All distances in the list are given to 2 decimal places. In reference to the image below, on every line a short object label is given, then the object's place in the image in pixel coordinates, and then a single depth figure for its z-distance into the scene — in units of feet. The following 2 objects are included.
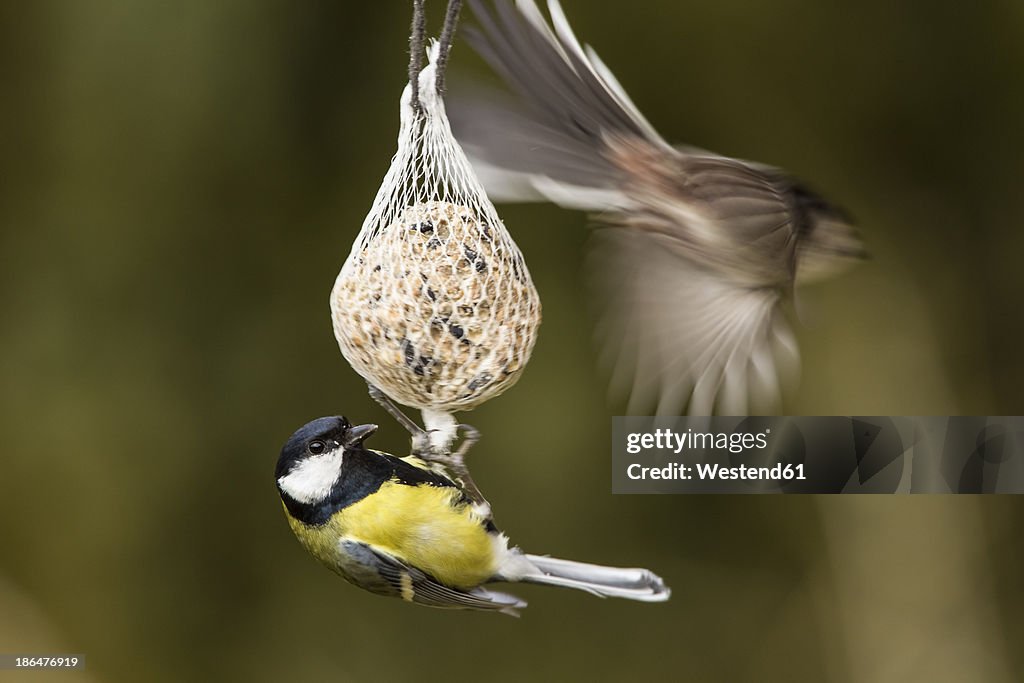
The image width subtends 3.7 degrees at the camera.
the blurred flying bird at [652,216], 15.25
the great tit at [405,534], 15.23
